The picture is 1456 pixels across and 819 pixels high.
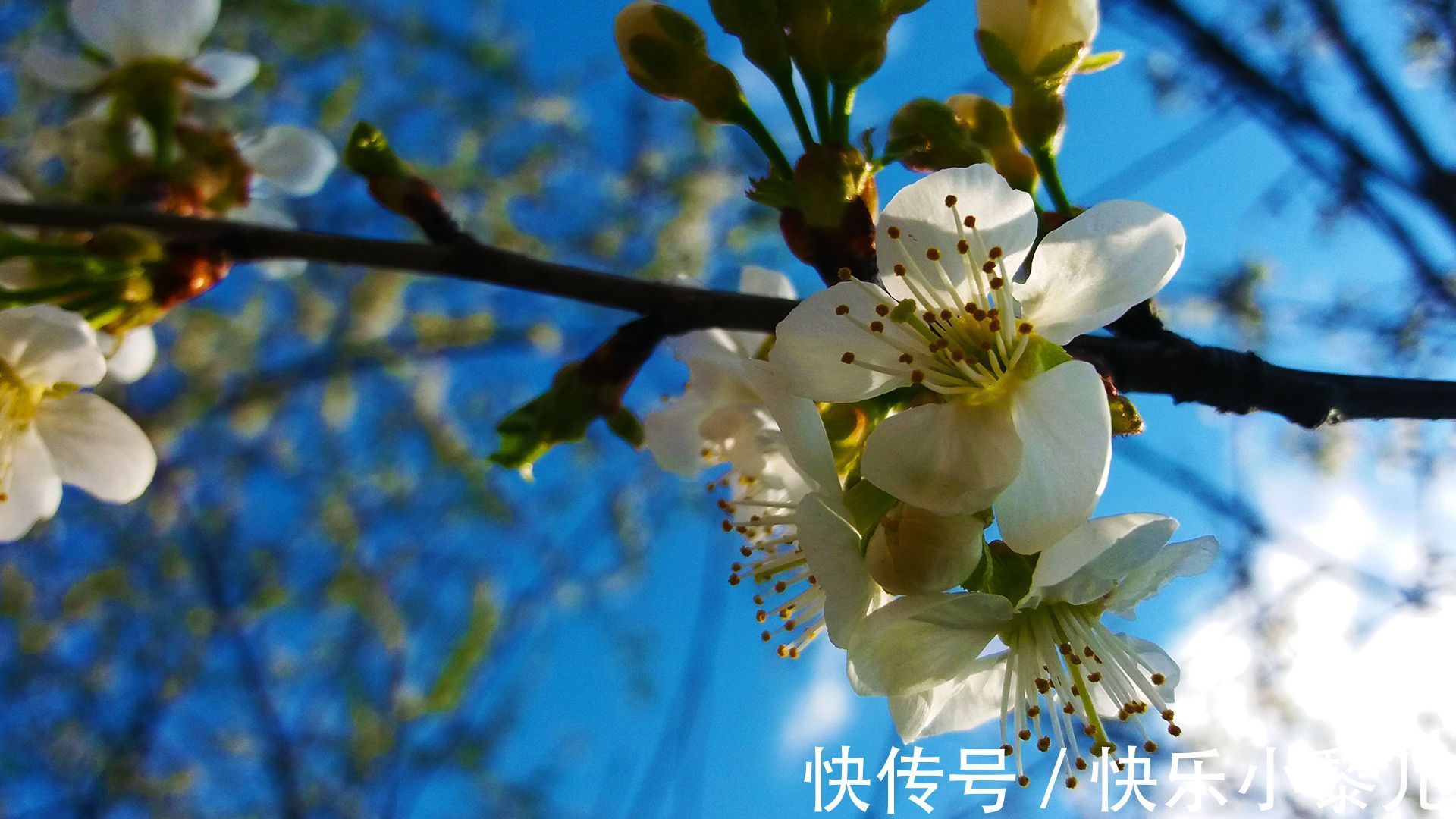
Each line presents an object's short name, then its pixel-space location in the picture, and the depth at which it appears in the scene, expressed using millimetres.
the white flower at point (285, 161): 133
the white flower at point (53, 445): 103
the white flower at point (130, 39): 121
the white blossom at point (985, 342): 73
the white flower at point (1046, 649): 76
